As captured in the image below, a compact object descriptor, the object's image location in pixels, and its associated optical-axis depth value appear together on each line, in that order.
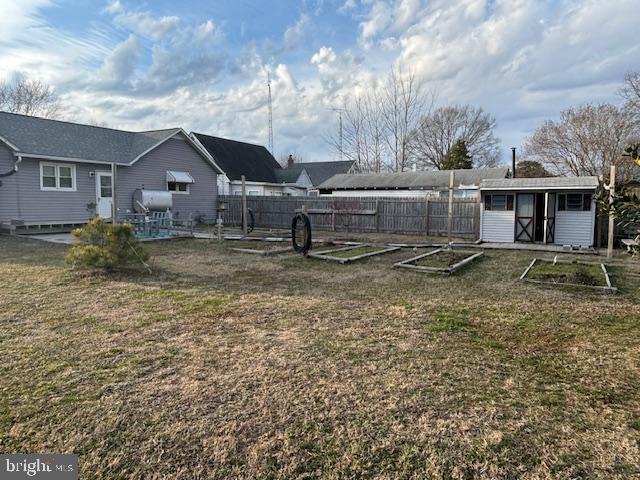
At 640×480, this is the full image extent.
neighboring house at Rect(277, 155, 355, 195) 32.97
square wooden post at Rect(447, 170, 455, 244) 11.62
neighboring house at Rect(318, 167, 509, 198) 24.09
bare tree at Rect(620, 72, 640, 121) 22.55
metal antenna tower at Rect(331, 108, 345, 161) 34.94
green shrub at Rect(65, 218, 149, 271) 7.18
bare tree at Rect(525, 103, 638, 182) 23.08
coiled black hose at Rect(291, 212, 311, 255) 9.96
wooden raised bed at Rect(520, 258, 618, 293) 6.64
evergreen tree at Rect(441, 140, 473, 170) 34.12
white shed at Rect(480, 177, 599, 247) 12.66
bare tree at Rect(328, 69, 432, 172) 32.19
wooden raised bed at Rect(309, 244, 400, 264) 9.28
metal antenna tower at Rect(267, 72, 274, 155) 39.78
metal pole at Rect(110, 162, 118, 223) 11.07
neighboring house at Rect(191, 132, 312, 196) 27.80
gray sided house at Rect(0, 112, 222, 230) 14.12
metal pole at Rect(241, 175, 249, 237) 14.04
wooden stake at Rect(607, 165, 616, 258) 9.20
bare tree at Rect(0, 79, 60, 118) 33.66
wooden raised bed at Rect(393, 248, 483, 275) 7.96
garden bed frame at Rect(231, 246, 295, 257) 10.25
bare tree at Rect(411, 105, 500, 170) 37.69
